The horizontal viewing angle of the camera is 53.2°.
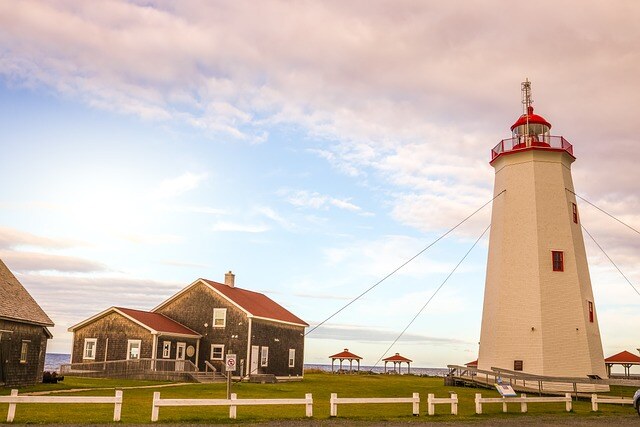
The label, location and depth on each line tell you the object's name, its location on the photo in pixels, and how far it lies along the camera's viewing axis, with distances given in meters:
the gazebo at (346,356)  68.06
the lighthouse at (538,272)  33.34
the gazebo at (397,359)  69.50
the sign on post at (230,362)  23.46
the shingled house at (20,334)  29.39
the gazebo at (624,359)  54.06
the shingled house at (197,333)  40.62
